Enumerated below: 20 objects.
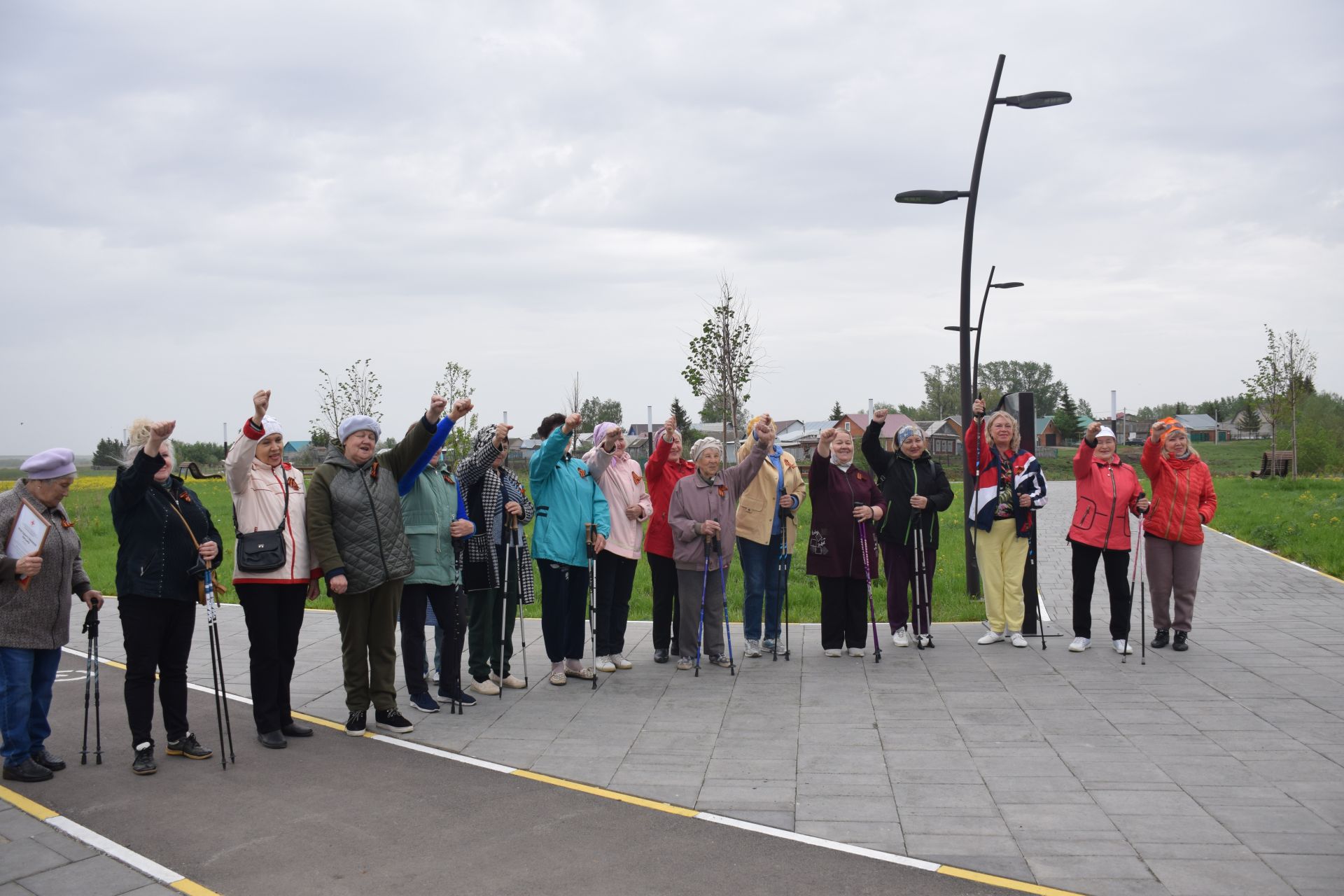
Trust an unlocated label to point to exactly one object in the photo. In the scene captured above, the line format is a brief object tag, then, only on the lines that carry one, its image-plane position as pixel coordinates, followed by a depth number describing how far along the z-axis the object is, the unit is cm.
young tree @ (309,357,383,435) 3050
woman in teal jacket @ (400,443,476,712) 707
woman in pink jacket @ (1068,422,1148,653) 875
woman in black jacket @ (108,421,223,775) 572
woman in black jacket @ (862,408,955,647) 916
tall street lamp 1161
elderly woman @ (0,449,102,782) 561
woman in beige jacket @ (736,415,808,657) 893
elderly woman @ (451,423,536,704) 757
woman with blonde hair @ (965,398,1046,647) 901
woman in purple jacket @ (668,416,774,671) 841
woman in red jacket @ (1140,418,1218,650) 869
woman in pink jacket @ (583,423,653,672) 819
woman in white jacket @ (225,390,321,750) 618
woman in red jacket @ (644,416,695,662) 870
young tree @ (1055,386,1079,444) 9756
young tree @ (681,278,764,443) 2277
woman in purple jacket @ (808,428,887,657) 882
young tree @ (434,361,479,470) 2734
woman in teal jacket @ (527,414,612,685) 776
